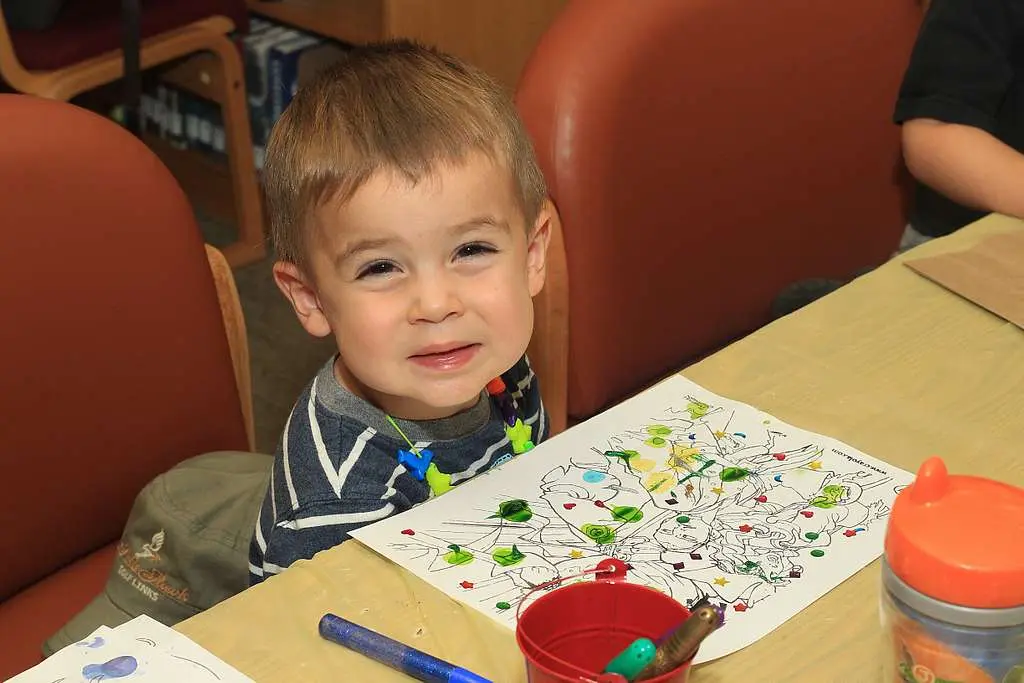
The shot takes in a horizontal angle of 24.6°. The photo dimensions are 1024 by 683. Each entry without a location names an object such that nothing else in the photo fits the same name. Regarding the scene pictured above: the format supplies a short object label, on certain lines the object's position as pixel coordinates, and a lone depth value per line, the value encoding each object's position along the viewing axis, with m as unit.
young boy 1.49
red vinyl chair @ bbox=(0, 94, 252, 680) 1.62
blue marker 1.30
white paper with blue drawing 1.31
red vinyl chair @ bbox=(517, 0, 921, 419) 1.81
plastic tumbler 1.18
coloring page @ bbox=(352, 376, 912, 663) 1.37
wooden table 1.33
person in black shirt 1.95
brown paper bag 1.65
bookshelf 3.14
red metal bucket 1.25
